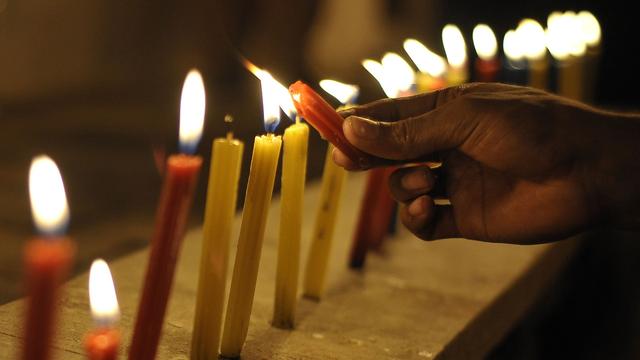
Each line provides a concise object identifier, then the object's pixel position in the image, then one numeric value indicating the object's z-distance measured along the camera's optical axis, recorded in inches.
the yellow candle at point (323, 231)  55.7
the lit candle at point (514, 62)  82.3
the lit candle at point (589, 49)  107.4
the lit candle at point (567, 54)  94.5
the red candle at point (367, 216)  58.7
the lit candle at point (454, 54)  66.1
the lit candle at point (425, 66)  62.2
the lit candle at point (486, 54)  70.3
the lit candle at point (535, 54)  82.5
